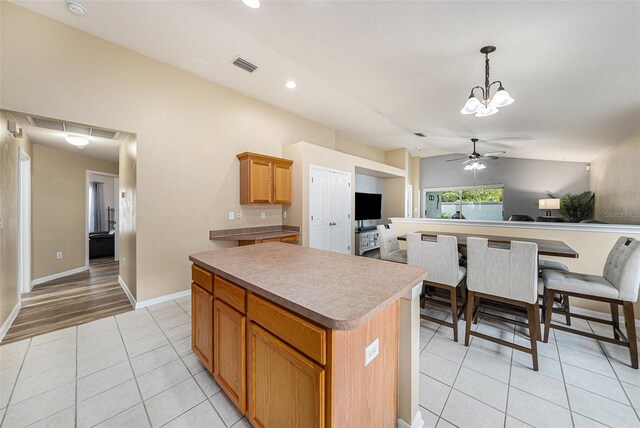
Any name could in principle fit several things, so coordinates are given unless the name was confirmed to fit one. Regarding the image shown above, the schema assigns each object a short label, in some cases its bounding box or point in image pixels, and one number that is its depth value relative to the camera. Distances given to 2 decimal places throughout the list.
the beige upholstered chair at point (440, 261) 2.35
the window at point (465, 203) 7.63
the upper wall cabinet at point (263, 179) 3.86
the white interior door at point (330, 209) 4.57
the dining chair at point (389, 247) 3.22
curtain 6.34
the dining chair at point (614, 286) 1.90
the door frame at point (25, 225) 3.53
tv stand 6.20
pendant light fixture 2.25
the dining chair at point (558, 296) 2.30
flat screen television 6.54
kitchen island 0.92
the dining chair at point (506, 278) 1.94
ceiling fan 5.34
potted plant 5.66
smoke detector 2.25
